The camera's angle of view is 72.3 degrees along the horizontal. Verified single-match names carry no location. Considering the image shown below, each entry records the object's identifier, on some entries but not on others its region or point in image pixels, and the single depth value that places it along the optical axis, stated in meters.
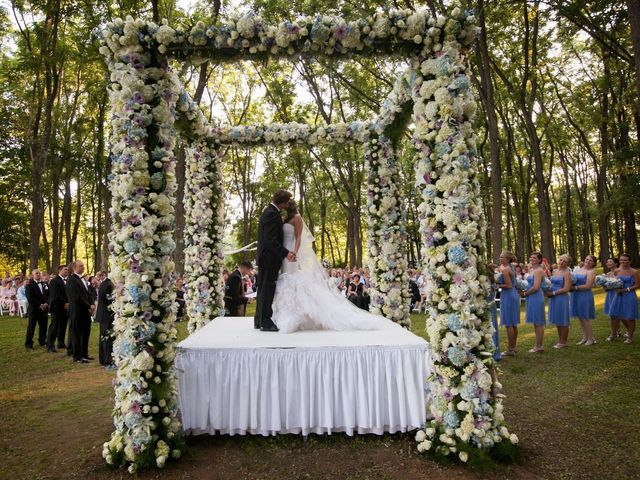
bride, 6.51
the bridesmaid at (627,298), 9.29
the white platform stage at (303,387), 5.20
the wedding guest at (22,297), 20.00
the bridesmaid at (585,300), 9.67
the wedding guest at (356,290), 17.20
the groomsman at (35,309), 11.74
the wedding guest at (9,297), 21.48
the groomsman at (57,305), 10.44
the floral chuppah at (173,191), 4.54
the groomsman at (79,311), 9.43
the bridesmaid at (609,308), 9.87
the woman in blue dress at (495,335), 8.41
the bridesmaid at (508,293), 8.70
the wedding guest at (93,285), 15.44
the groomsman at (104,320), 8.84
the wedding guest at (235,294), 11.23
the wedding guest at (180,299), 15.85
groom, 6.55
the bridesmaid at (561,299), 9.31
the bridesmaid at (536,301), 8.98
